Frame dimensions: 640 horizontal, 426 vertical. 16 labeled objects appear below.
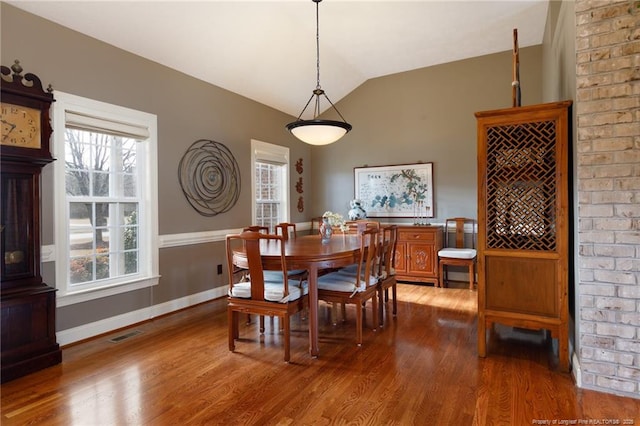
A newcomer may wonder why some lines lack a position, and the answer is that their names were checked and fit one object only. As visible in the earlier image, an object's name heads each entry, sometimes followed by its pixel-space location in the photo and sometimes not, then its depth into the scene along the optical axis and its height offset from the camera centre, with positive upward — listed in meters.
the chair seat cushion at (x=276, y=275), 3.24 -0.59
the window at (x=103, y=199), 3.02 +0.15
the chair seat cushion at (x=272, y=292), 2.74 -0.62
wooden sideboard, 5.11 -0.60
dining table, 2.75 -0.38
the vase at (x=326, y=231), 3.84 -0.20
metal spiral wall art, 4.16 +0.45
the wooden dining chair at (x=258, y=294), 2.70 -0.63
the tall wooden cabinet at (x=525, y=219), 2.50 -0.07
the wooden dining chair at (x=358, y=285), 2.99 -0.63
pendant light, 3.46 +0.81
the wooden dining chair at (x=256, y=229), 3.81 -0.17
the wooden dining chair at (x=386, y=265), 3.49 -0.55
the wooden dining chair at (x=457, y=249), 4.86 -0.55
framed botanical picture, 5.59 +0.35
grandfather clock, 2.47 -0.11
